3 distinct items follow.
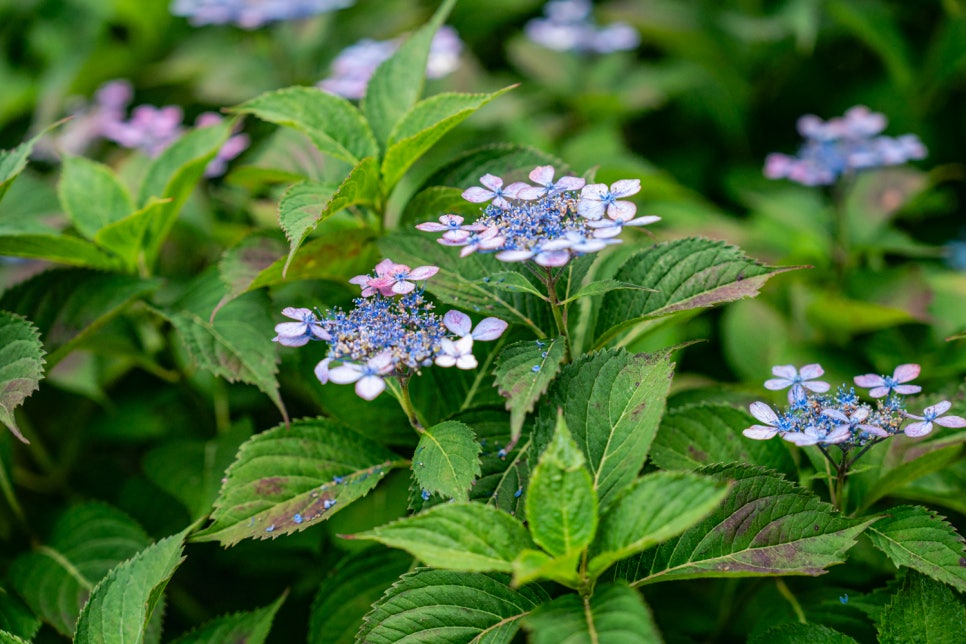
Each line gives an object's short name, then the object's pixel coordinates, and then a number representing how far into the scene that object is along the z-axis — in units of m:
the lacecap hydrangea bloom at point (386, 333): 0.96
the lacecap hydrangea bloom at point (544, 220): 0.96
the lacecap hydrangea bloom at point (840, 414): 0.98
